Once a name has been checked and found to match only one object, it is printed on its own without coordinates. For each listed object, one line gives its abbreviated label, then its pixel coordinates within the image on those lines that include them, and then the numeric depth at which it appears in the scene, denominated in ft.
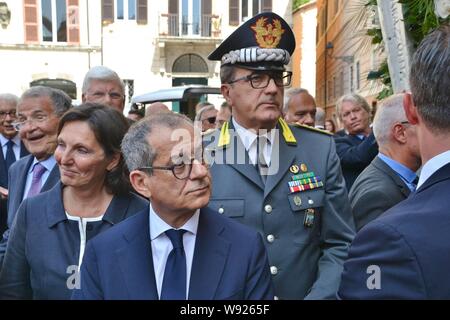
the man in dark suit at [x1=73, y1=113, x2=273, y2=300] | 5.66
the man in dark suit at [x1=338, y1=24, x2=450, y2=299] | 3.74
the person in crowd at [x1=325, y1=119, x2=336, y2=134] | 28.78
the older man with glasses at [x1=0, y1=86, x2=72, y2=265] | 9.64
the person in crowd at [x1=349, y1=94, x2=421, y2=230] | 8.07
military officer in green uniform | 7.09
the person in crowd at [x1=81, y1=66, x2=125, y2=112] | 12.13
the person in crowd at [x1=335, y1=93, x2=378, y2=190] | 12.76
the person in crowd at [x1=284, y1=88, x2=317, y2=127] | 13.25
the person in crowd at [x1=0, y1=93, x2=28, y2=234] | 14.98
